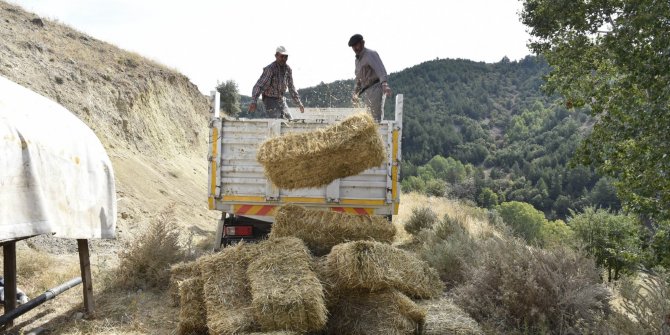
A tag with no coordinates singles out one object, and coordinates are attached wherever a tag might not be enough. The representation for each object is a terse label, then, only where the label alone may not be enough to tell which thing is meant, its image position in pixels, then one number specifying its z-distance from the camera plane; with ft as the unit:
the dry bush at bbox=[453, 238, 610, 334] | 14.56
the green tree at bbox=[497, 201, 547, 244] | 38.20
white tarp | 11.55
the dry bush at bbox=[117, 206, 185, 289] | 20.94
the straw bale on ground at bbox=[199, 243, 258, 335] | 12.85
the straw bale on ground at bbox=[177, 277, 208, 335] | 14.61
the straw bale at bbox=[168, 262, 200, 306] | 16.71
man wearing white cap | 27.66
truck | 22.76
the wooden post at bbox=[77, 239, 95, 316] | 16.70
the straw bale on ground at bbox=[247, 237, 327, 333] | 12.38
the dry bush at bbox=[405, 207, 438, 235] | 35.70
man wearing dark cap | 26.63
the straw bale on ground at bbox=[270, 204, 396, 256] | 17.80
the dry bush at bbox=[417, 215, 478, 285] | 21.21
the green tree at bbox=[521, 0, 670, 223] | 21.18
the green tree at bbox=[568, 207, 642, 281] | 26.07
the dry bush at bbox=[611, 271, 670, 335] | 11.39
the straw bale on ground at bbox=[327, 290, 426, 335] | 14.14
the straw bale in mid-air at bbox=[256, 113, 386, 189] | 16.81
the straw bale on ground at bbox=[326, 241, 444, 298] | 13.48
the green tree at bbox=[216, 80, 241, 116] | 99.81
